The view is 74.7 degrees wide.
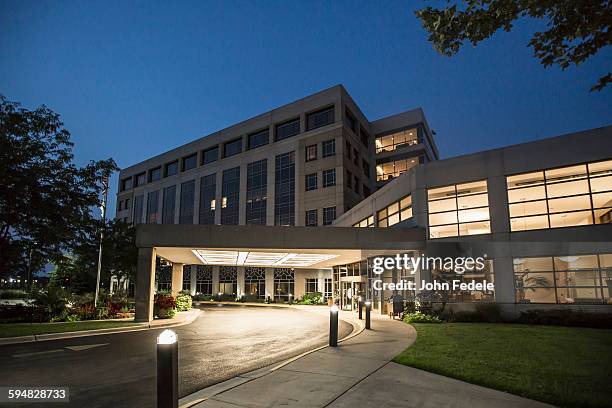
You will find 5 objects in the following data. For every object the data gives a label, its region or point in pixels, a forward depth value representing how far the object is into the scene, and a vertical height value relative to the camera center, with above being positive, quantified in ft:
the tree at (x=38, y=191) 61.62 +13.33
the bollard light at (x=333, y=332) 40.01 -5.99
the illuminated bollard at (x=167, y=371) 18.52 -4.57
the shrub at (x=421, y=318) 67.72 -8.06
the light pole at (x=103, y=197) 79.82 +16.36
